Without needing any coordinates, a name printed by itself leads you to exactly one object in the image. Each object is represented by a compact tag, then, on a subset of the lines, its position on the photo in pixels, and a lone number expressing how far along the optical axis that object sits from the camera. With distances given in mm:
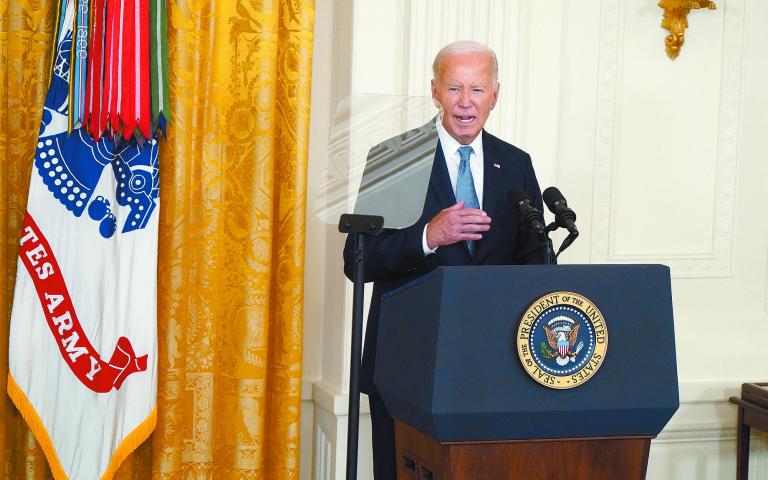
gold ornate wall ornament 5899
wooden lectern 3999
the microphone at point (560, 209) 4178
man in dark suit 4525
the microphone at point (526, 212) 4192
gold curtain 5451
